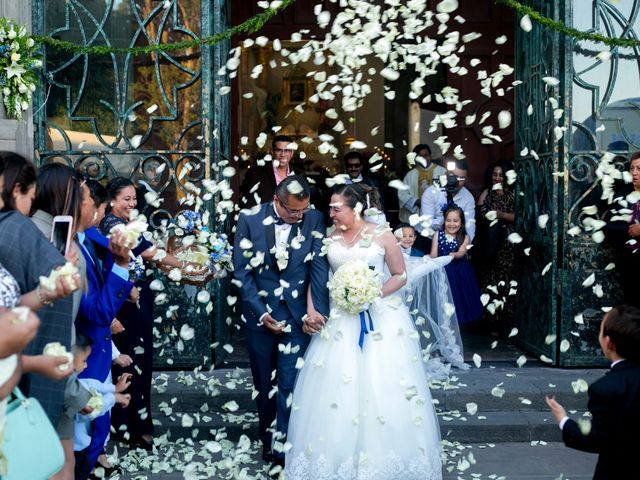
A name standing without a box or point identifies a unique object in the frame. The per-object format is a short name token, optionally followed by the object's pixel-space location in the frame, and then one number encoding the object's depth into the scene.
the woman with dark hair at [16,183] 3.74
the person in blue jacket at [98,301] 4.25
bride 5.52
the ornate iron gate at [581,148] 7.49
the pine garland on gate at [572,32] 6.73
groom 5.95
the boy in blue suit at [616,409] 3.61
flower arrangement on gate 7.12
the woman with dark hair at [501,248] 9.30
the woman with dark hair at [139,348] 6.23
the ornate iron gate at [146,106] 7.57
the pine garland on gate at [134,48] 7.22
